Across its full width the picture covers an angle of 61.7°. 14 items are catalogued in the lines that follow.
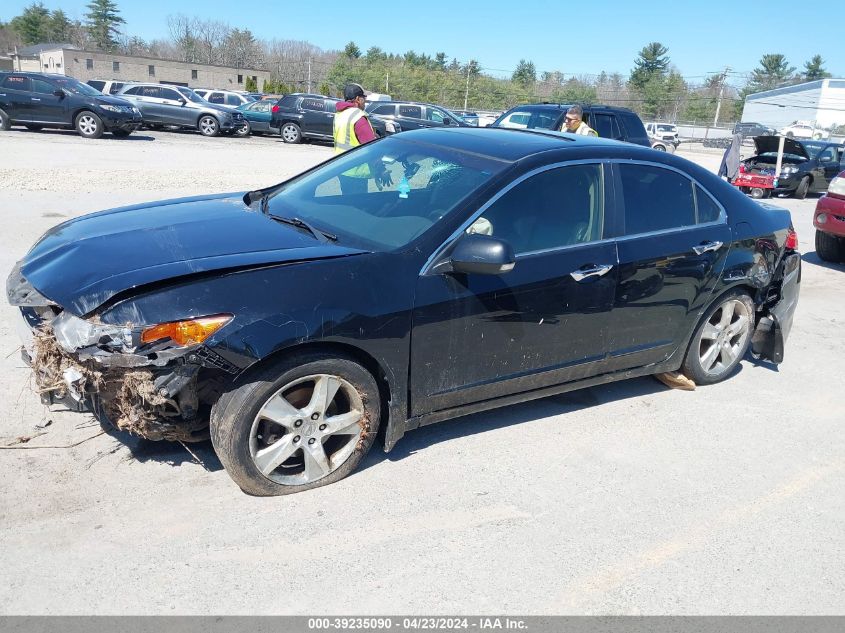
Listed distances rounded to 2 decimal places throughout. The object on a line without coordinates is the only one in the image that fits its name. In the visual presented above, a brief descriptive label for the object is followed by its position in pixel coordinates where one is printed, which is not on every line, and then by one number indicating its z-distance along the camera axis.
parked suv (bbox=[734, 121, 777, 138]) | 45.06
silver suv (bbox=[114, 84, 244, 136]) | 24.36
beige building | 66.94
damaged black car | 3.05
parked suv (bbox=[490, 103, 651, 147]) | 13.02
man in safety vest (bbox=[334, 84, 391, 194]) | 7.73
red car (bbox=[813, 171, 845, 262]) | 9.01
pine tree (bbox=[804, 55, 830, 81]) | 97.38
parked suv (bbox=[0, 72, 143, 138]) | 19.42
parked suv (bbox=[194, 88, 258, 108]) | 28.92
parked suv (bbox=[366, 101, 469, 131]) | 24.75
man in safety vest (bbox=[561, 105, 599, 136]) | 8.88
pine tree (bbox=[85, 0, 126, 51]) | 94.50
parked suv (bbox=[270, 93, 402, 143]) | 25.09
